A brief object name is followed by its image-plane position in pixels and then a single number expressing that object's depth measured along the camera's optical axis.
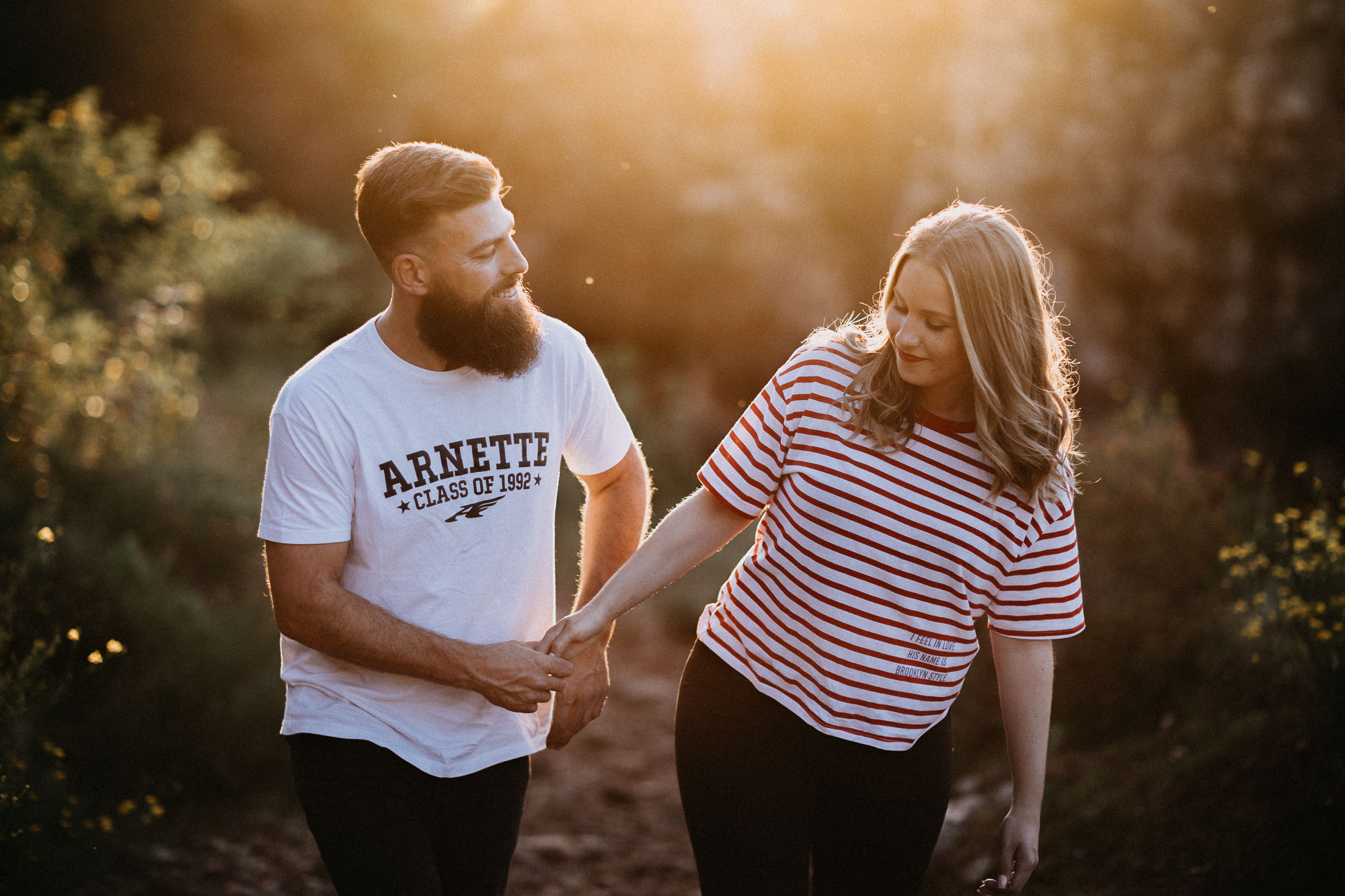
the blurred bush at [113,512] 4.05
